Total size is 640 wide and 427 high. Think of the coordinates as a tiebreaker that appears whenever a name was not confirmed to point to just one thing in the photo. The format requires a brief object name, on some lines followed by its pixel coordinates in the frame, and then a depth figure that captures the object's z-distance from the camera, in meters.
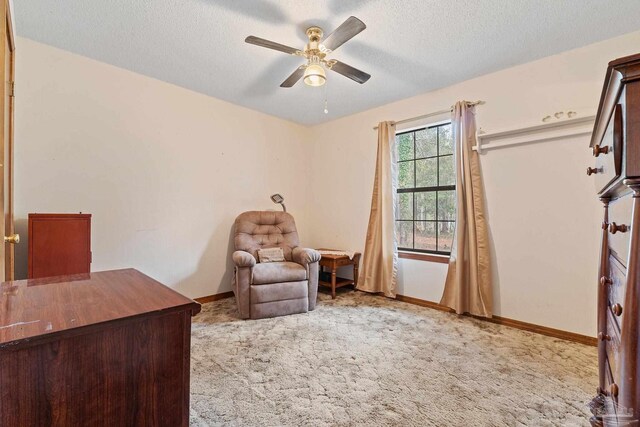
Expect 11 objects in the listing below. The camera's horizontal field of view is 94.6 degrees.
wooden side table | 3.62
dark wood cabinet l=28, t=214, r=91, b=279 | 2.16
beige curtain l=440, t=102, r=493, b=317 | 2.87
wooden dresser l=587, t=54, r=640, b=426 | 0.63
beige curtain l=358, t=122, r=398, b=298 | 3.58
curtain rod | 2.99
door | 1.78
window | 3.33
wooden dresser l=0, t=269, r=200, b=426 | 0.61
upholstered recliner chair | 2.90
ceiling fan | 1.88
